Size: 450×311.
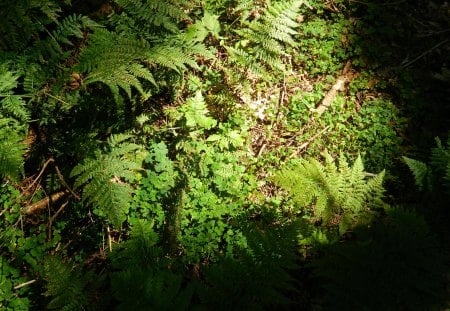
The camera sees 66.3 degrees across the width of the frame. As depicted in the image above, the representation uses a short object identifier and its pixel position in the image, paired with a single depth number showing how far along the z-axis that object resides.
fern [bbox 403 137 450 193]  3.62
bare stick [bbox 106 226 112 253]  3.56
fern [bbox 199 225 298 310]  2.35
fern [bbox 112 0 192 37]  3.38
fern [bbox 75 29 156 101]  3.01
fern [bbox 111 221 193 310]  2.12
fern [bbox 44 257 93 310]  2.63
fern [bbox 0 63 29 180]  3.08
